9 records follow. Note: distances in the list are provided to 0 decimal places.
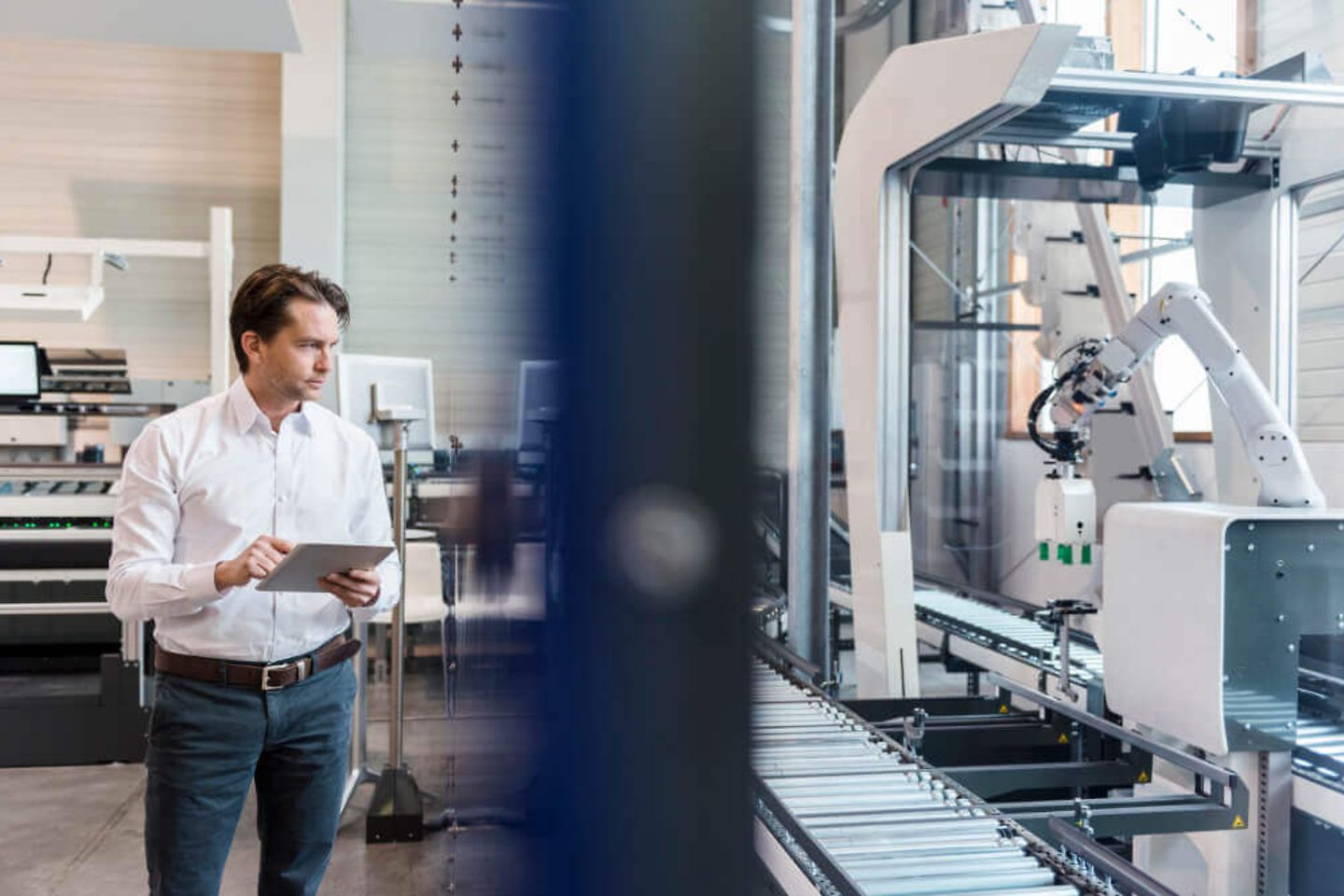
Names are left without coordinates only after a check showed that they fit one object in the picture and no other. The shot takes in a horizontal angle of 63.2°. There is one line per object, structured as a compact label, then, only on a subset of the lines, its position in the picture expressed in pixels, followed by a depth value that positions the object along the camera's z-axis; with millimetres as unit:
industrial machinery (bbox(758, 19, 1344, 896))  2375
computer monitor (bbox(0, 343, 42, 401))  5008
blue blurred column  361
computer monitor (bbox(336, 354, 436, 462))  3750
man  1896
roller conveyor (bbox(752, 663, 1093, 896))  1617
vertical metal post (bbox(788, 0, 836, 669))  2553
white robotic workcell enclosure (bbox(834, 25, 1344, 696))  2764
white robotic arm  2717
